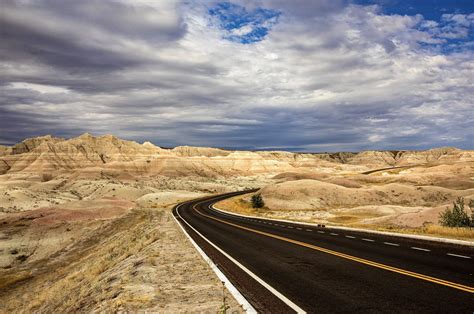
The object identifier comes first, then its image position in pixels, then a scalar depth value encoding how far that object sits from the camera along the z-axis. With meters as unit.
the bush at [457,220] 25.27
